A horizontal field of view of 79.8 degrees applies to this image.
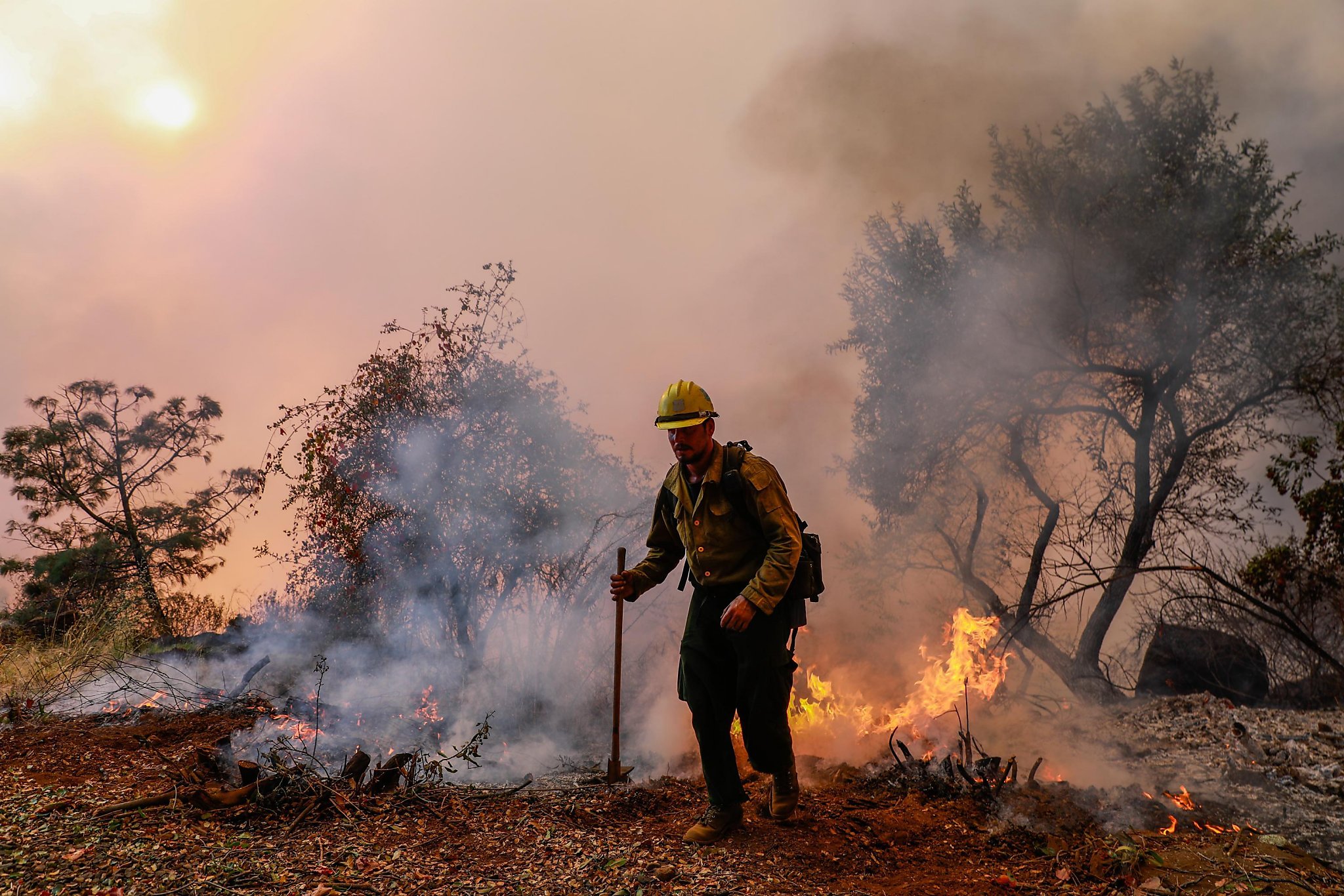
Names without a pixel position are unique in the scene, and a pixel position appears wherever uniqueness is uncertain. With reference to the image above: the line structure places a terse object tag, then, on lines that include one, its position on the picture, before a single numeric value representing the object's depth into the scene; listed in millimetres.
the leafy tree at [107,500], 9188
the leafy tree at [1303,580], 7664
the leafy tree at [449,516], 7691
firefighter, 3773
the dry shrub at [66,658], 5883
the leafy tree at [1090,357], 9180
